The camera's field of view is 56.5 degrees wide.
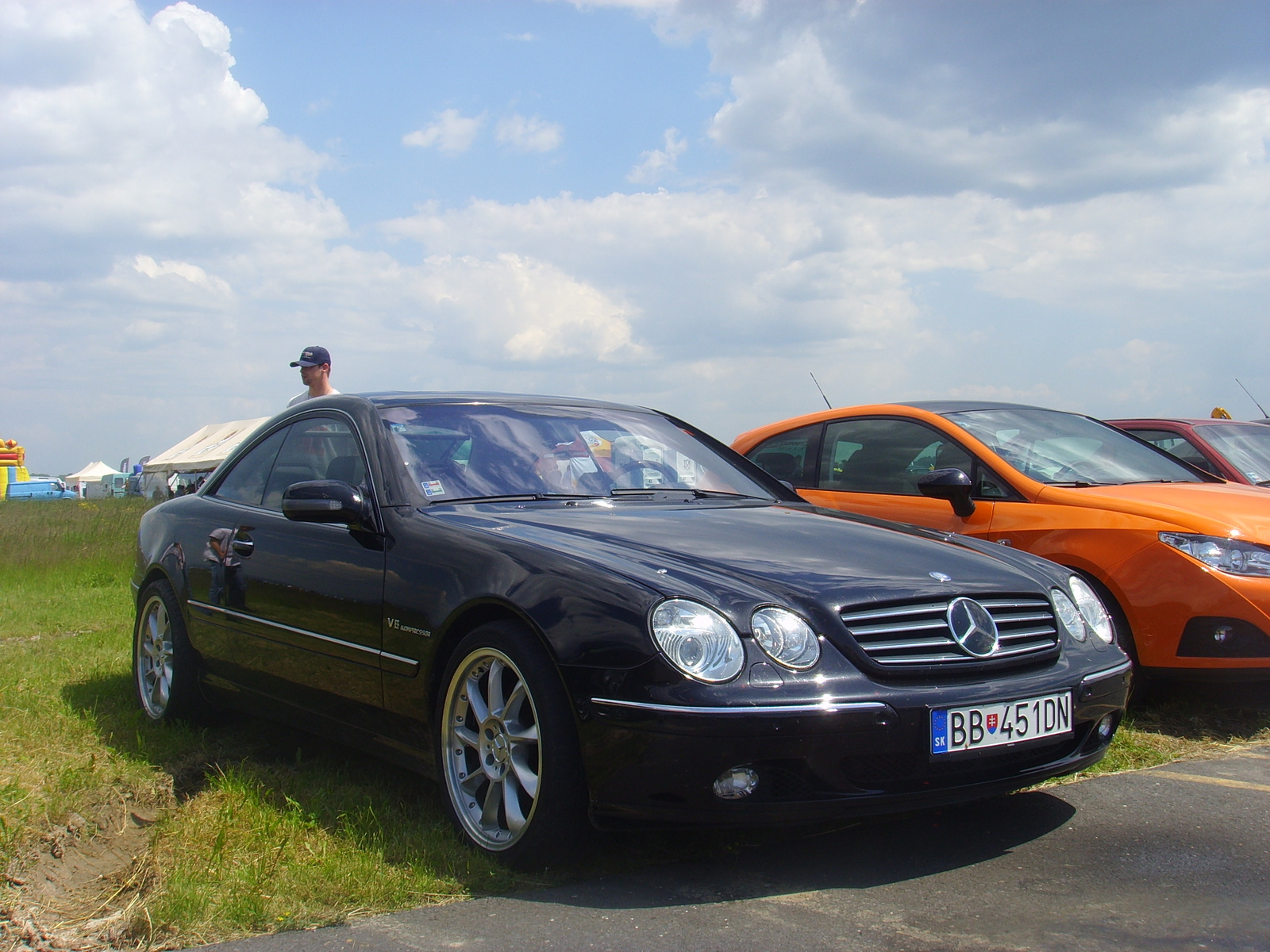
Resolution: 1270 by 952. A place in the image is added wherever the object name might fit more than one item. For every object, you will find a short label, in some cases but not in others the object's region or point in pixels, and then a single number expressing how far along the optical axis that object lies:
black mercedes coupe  3.03
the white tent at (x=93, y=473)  87.69
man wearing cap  7.71
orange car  5.08
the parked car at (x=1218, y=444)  8.55
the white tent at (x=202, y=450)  47.88
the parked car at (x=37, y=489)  57.41
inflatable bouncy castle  63.38
